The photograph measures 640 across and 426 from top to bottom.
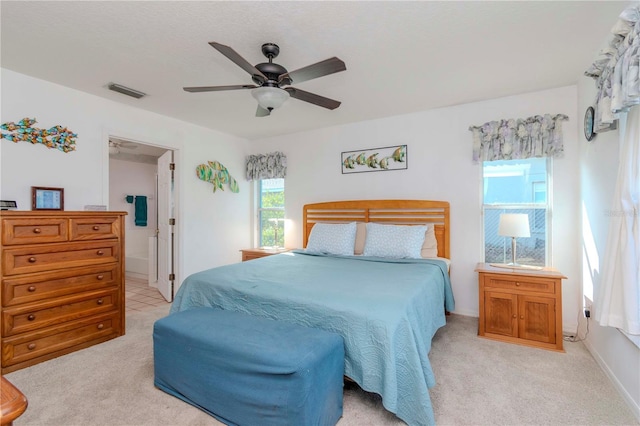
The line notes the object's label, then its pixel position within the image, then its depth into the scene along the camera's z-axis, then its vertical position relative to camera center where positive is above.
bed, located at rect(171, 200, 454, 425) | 1.59 -0.58
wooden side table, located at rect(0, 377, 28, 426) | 0.59 -0.40
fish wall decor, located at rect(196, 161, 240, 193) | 4.29 +0.55
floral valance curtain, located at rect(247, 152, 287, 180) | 4.74 +0.74
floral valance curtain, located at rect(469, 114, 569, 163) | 2.97 +0.77
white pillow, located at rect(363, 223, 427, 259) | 3.19 -0.33
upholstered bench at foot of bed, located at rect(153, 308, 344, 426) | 1.44 -0.84
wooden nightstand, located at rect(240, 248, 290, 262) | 4.30 -0.59
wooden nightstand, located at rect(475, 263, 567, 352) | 2.55 -0.84
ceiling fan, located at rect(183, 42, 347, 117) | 1.85 +0.90
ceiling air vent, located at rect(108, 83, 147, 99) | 2.89 +1.21
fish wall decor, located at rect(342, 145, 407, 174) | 3.82 +0.70
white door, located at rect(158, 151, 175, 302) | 4.09 -0.18
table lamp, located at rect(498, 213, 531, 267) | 2.77 -0.13
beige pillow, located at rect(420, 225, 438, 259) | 3.30 -0.37
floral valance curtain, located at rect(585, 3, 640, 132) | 1.54 +0.82
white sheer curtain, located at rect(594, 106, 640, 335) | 1.60 -0.21
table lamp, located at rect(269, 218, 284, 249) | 4.73 -0.25
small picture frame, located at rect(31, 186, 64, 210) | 2.69 +0.12
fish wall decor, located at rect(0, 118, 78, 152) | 2.59 +0.70
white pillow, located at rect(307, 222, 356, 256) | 3.55 -0.34
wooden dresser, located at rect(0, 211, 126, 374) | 2.26 -0.61
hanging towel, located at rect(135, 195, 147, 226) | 6.22 +0.02
